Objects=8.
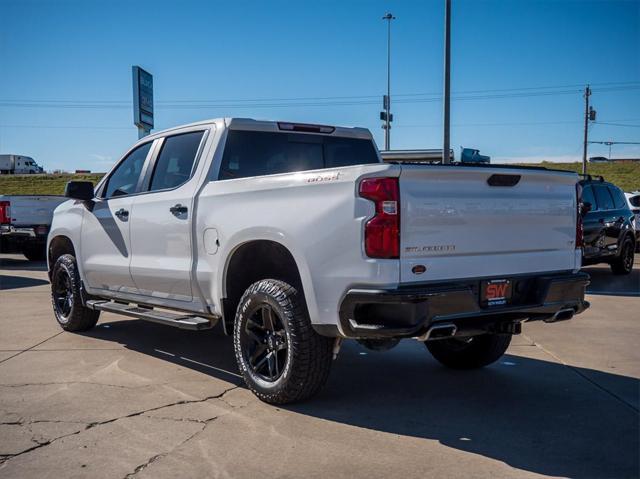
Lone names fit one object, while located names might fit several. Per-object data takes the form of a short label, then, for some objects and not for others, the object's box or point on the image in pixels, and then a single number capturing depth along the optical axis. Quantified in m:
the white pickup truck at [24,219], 14.80
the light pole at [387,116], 29.88
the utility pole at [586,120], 49.22
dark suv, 11.48
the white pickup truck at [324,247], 3.78
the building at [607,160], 79.38
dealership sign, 17.94
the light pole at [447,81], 15.67
